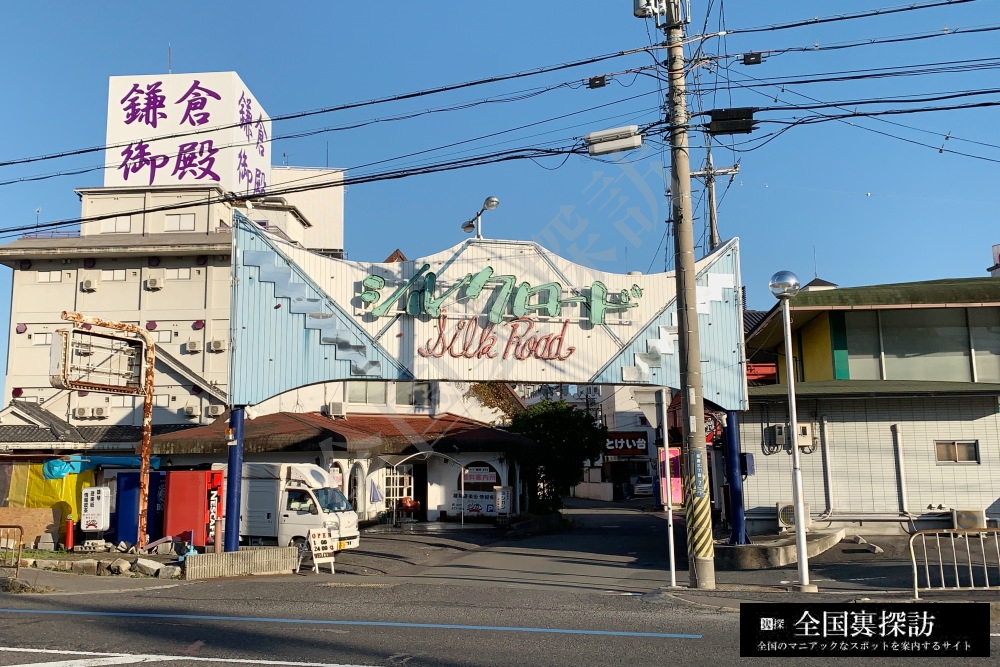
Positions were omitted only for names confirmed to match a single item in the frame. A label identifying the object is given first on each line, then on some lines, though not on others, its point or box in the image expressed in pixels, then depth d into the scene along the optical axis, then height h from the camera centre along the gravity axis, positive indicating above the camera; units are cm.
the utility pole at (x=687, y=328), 1384 +231
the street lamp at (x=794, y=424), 1292 +62
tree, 3441 +92
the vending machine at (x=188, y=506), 2033 -86
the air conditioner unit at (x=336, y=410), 3141 +217
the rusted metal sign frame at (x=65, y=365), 1862 +239
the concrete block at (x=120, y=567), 1703 -193
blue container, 2080 -90
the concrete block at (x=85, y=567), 1720 -194
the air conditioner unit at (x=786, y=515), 1997 -126
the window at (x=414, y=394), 3412 +300
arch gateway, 1830 +325
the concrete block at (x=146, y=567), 1683 -192
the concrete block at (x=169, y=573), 1664 -201
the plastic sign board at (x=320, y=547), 1773 -166
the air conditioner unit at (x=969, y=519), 1902 -135
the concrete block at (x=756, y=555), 1628 -182
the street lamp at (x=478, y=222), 1811 +566
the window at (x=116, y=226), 3622 +1052
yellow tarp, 2245 -44
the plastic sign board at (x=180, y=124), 3519 +1443
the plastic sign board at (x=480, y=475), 3155 -33
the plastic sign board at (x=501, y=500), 2920 -117
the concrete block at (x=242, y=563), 1662 -188
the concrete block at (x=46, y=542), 2155 -178
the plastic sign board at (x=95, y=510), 2092 -95
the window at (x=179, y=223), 3640 +1068
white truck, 2128 -96
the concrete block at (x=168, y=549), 1989 -184
